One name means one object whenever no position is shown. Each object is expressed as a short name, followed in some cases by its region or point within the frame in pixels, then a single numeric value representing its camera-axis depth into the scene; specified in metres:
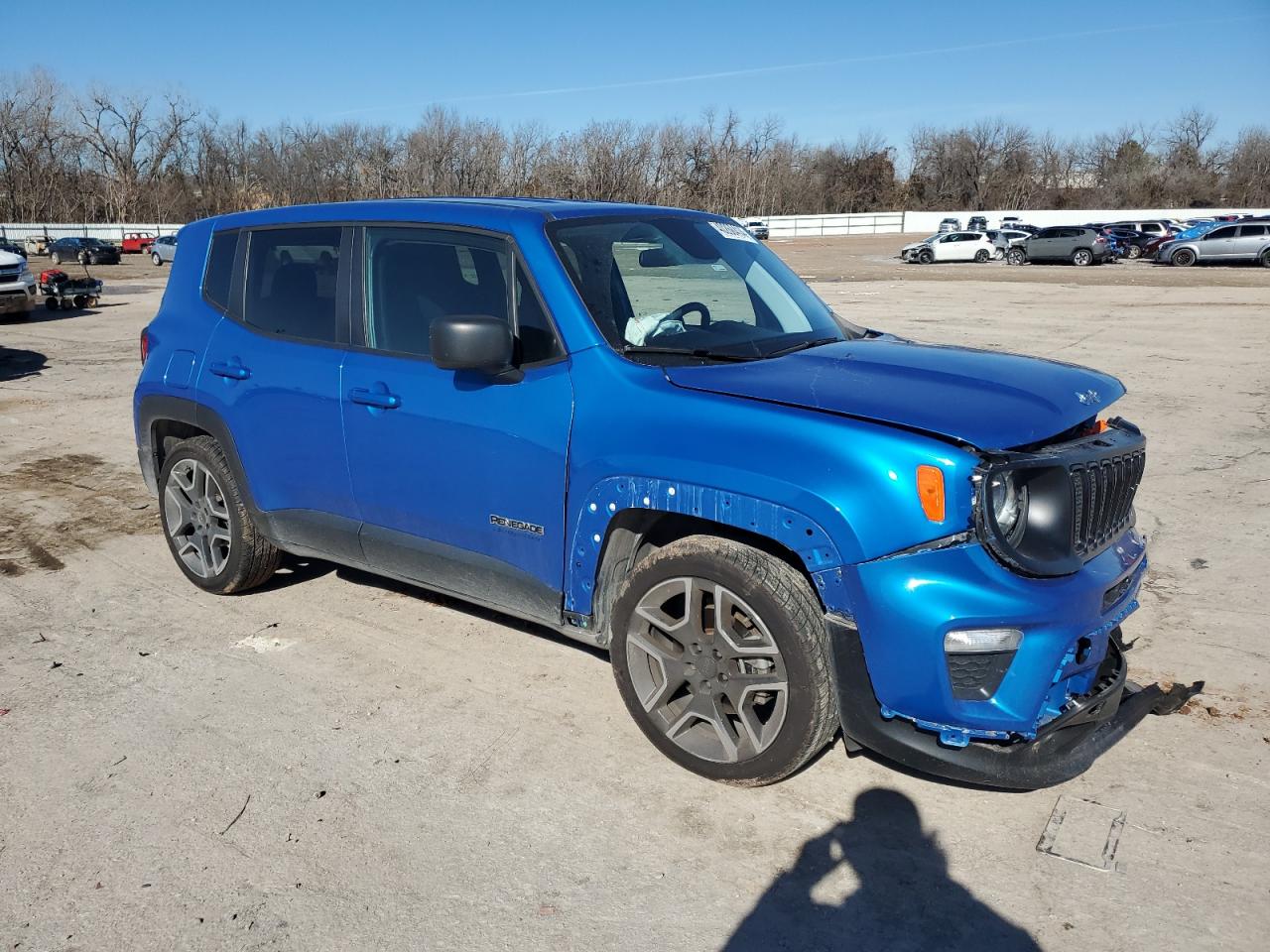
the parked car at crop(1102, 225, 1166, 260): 42.22
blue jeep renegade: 2.97
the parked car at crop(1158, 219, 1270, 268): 35.38
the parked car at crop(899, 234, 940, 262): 44.47
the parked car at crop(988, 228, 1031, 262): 44.12
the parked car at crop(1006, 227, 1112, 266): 39.34
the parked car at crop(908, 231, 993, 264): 44.12
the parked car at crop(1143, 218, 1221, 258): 36.72
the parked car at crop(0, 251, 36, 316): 17.64
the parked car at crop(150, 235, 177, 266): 47.44
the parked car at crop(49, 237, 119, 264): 48.06
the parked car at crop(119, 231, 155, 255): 57.62
